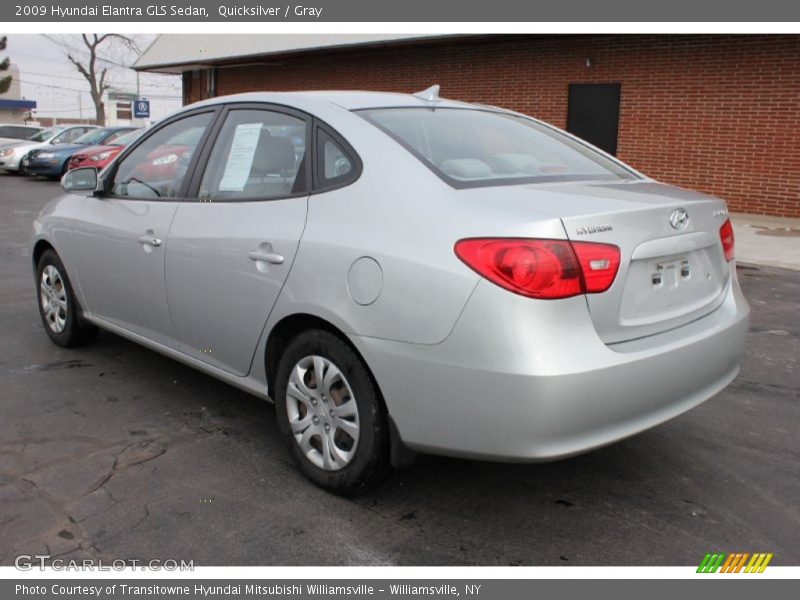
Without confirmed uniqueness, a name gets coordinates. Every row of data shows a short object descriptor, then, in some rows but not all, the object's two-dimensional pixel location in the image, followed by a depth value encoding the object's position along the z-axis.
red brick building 12.48
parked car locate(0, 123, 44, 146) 24.97
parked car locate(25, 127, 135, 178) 19.45
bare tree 46.22
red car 16.76
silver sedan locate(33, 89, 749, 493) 2.59
